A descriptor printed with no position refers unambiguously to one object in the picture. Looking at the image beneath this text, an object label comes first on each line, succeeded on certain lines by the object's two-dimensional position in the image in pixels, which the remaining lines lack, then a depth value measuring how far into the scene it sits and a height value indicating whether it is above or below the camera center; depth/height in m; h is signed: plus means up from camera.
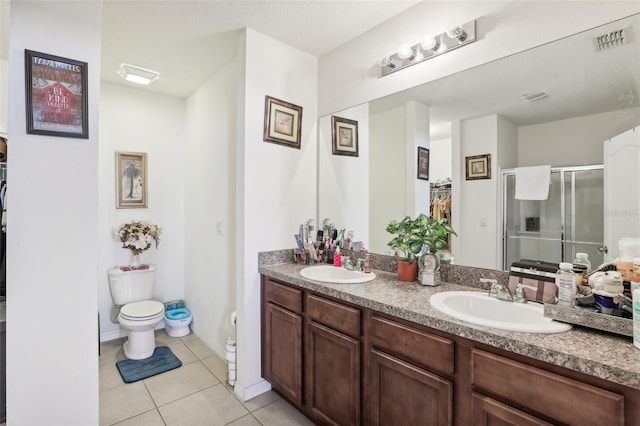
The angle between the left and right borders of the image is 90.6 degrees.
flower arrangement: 3.08 -0.22
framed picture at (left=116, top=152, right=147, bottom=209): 3.14 +0.34
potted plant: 1.83 -0.15
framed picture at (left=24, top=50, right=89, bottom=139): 1.50 +0.57
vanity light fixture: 1.69 +0.97
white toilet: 2.70 -0.86
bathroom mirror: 1.36 +0.50
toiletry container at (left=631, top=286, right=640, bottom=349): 0.97 -0.32
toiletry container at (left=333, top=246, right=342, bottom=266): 2.30 -0.33
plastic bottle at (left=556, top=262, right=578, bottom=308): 1.19 -0.28
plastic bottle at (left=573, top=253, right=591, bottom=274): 1.40 -0.20
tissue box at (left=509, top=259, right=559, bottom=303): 1.42 -0.30
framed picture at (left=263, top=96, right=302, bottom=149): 2.31 +0.69
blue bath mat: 2.47 -1.27
